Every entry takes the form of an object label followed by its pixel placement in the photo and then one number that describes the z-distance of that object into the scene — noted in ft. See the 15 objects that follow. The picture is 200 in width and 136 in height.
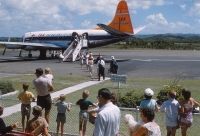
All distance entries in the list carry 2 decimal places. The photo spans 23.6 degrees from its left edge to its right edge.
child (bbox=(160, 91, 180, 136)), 39.75
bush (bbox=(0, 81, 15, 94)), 78.01
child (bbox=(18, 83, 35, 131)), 46.83
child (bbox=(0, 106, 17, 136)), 33.01
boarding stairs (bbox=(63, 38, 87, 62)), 162.20
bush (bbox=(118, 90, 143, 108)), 62.08
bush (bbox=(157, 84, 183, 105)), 63.36
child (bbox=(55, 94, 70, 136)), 44.86
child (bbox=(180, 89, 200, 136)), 39.50
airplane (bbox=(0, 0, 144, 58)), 171.01
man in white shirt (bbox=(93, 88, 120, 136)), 26.27
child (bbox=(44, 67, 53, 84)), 48.81
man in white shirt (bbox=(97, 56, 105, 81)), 98.89
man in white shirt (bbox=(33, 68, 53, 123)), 43.93
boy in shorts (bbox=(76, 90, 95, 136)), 41.04
